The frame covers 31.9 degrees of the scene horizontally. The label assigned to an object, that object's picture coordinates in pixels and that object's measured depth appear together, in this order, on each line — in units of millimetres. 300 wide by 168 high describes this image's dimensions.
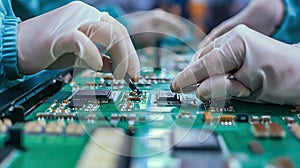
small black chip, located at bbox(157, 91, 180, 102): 516
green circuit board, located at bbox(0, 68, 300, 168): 374
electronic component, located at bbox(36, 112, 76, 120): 453
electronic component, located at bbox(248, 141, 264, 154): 382
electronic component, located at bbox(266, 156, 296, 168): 357
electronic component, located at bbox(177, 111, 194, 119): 463
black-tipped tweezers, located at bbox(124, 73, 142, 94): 547
